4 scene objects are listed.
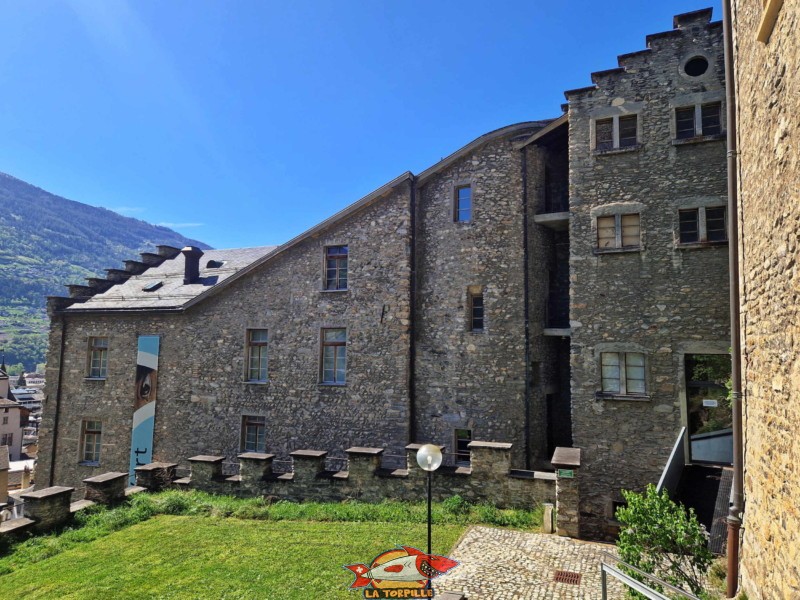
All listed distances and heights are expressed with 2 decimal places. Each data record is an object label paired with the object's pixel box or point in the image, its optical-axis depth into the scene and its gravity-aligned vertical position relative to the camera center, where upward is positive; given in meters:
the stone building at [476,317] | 11.17 +0.82
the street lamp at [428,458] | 6.29 -1.51
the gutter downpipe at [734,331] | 6.03 +0.31
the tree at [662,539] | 5.66 -2.29
